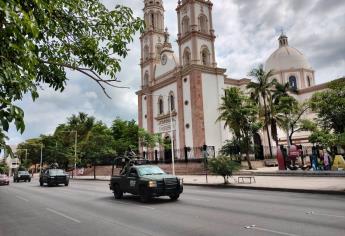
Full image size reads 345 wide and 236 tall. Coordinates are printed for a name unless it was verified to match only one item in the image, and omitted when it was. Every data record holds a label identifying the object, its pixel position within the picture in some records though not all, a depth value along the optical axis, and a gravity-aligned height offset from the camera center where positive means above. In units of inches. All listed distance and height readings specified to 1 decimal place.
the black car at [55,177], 1189.1 +3.3
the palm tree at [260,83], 1692.9 +410.7
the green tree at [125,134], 2055.9 +274.2
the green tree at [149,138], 1902.1 +193.1
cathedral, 1804.9 +516.4
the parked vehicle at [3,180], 1480.3 +0.2
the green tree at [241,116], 1446.9 +226.7
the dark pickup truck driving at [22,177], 1825.9 +14.0
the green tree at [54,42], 154.7 +94.6
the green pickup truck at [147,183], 565.0 -13.4
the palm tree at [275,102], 1628.9 +326.0
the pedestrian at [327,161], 1079.0 +20.3
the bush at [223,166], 877.8 +14.0
